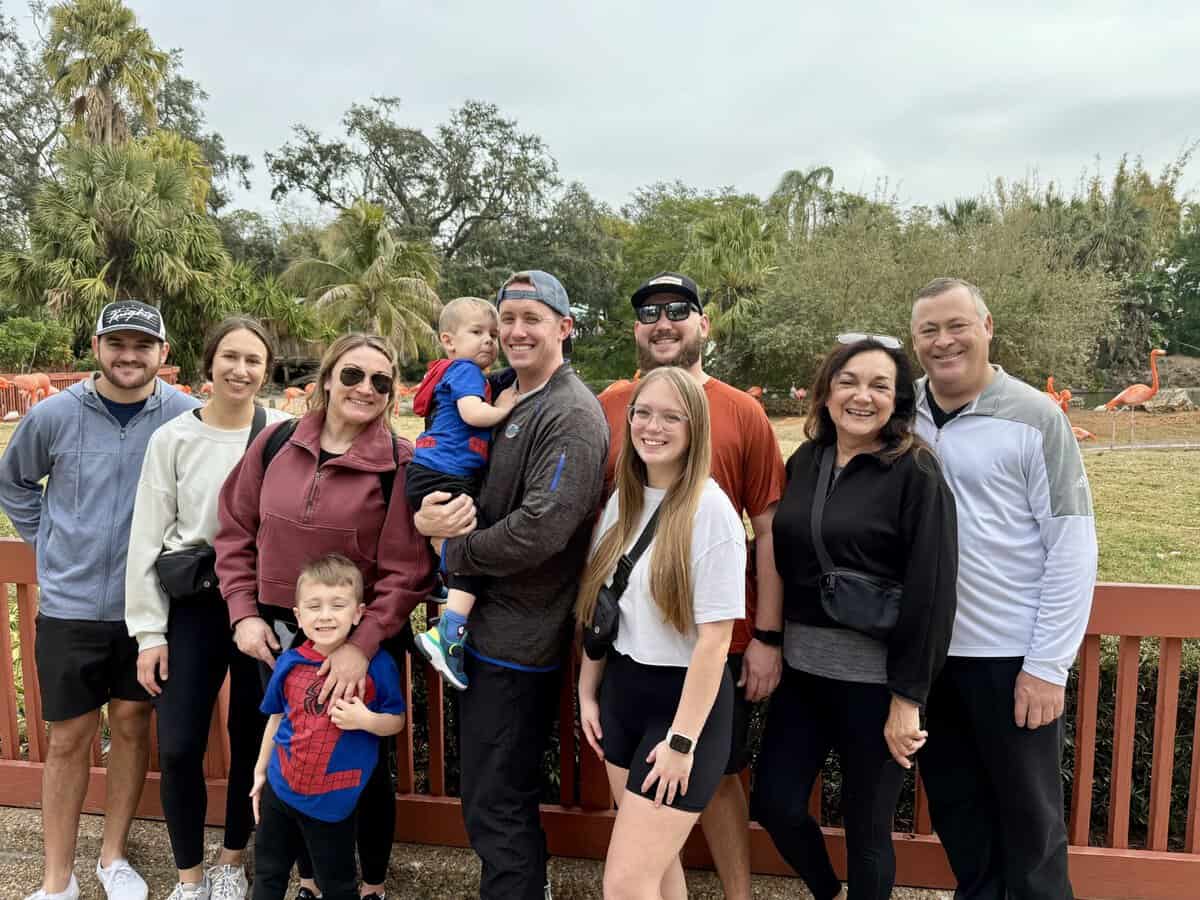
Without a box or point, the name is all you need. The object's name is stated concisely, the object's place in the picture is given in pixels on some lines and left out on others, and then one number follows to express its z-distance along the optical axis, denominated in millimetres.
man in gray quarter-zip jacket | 2324
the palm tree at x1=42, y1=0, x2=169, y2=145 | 26922
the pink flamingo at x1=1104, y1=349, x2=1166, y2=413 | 13789
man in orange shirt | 2482
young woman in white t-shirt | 2084
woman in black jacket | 2211
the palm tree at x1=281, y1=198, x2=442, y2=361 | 28875
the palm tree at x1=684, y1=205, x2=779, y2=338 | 31422
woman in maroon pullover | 2486
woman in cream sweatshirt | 2724
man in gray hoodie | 2844
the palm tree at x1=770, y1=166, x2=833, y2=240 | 42750
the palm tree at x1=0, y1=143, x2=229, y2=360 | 22859
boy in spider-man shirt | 2424
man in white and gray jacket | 2301
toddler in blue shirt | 2412
